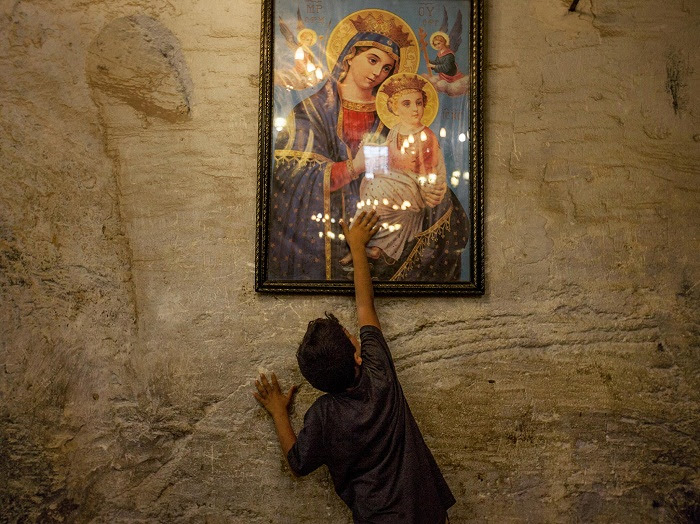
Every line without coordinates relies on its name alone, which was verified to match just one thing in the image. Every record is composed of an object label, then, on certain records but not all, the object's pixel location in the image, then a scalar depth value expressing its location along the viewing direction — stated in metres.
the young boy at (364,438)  1.99
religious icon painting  2.59
